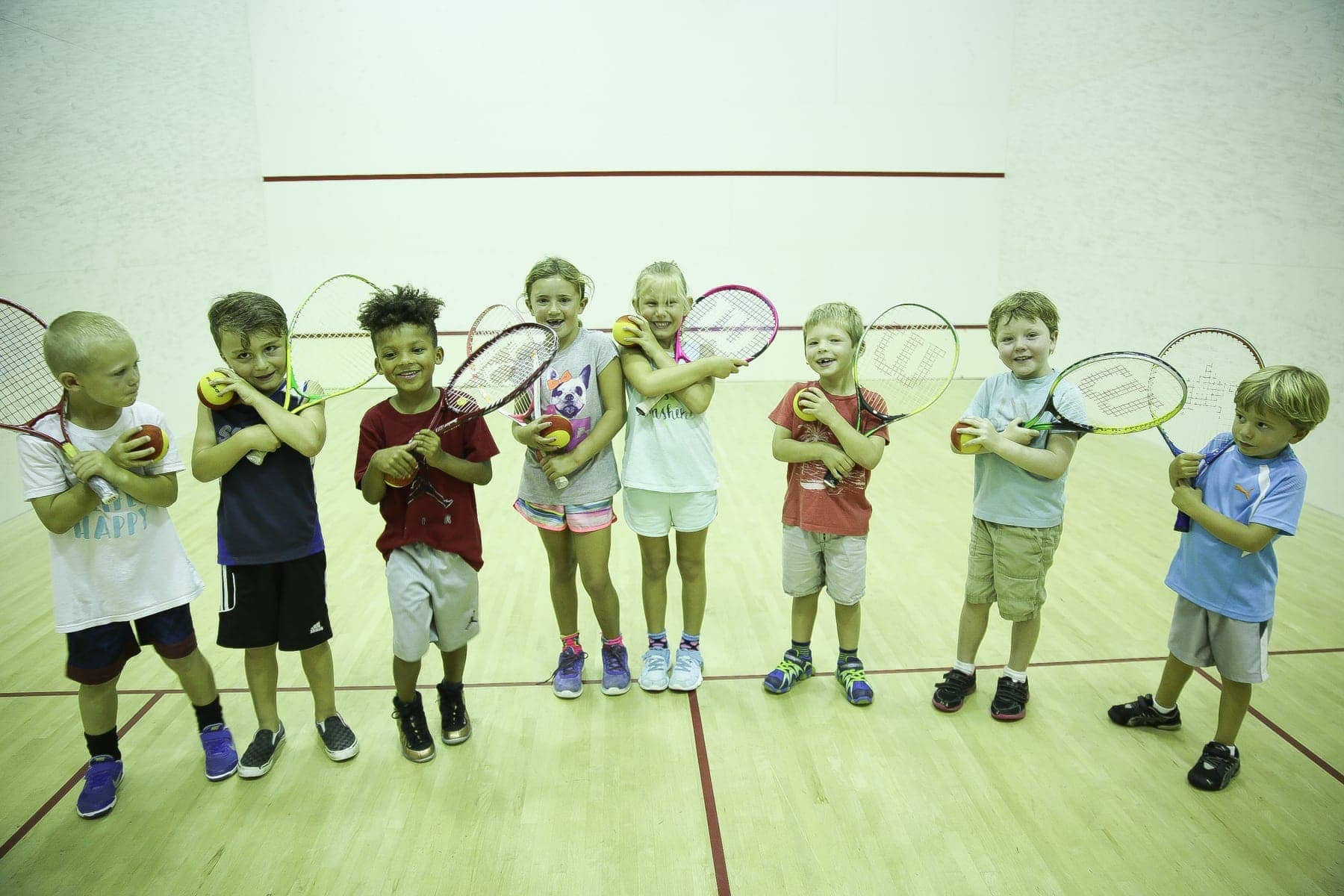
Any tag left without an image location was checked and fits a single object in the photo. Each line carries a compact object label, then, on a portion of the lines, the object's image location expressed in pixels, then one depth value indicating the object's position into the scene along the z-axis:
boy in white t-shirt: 1.46
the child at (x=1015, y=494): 1.70
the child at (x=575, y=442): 1.78
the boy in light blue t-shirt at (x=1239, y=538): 1.49
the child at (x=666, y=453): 1.80
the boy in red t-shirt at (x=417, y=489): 1.56
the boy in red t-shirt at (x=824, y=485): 1.76
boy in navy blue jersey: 1.54
